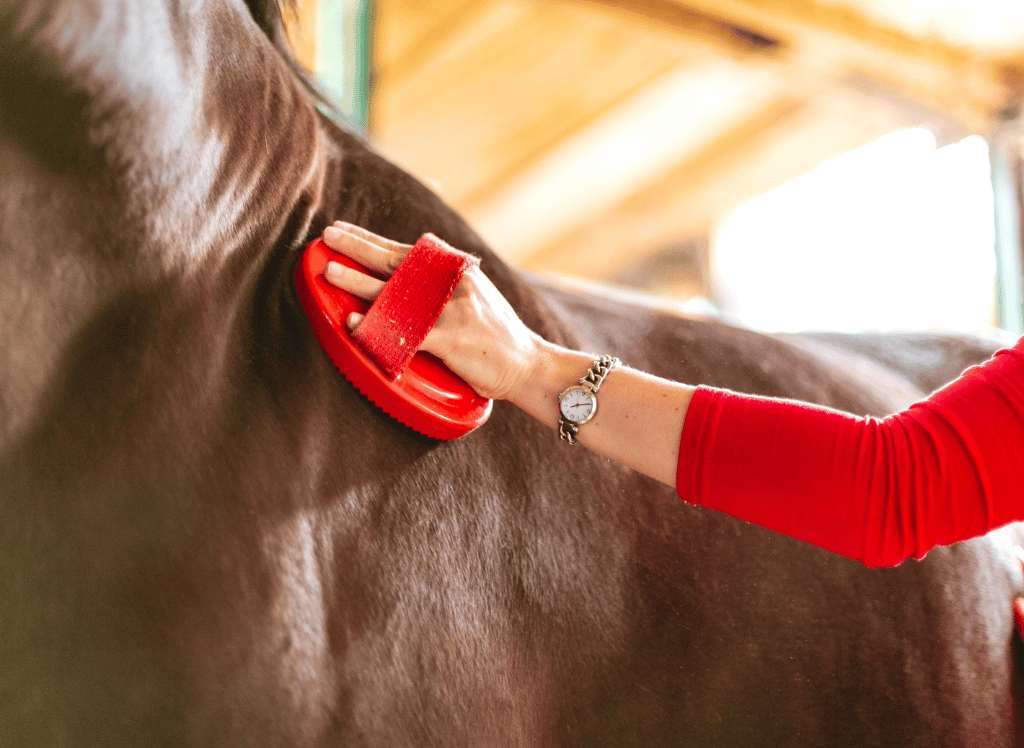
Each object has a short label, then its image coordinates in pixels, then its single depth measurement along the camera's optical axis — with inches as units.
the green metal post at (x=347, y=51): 66.0
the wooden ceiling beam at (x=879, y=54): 96.3
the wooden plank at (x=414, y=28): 115.4
